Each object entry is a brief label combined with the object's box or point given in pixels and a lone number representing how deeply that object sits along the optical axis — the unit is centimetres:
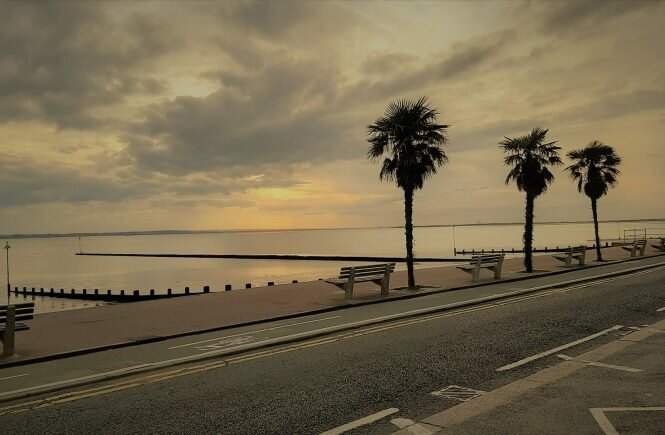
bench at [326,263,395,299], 1700
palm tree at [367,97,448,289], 2091
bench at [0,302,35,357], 994
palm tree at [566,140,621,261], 3719
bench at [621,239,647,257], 3641
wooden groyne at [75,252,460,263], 7233
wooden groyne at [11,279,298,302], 3975
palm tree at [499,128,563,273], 2805
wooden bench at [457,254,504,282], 2199
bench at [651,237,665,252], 4214
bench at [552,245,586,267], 2923
